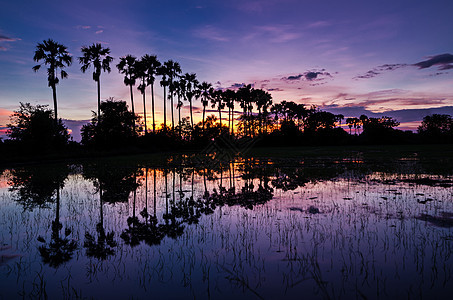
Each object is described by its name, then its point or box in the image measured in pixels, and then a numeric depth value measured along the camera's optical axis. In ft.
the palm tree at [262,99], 285.43
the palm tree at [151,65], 199.52
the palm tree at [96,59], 163.73
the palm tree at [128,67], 193.76
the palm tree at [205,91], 260.01
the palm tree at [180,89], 236.84
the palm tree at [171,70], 218.59
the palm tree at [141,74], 195.57
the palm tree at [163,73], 211.82
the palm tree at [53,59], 143.43
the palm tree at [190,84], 246.02
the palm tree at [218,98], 273.75
